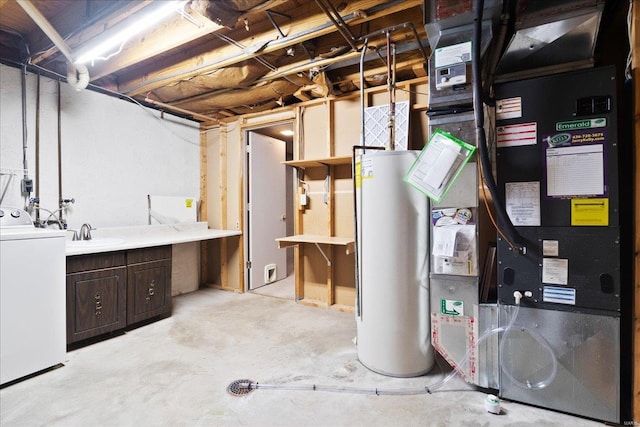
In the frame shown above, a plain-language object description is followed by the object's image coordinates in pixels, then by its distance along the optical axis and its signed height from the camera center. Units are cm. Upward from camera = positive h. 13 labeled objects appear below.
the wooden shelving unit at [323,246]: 336 -37
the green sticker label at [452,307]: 186 -58
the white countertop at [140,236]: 253 -24
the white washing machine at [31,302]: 194 -59
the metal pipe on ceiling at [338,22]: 196 +132
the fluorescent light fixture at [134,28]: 186 +125
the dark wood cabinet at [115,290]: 241 -66
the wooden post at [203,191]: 439 +33
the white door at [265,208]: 415 +8
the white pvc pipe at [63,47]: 185 +124
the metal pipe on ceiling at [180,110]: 355 +130
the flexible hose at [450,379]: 169 -105
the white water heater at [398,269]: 202 -37
